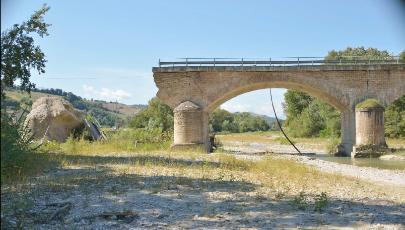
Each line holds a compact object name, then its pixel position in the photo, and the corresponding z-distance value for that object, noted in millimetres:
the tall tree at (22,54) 10805
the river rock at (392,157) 27034
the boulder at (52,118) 25000
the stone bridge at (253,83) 28984
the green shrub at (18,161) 10341
